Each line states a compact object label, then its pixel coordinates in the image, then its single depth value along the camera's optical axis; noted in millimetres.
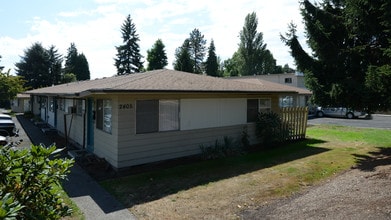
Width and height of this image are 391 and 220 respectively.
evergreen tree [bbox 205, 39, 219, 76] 61362
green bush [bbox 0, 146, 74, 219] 3496
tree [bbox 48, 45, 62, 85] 51284
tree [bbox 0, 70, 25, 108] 31562
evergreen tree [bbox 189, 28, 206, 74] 67188
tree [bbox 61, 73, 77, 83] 51359
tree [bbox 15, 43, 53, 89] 50688
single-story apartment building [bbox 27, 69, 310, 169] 8984
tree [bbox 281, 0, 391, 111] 10578
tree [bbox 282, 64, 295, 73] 74256
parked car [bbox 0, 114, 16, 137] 16000
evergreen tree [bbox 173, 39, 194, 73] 51312
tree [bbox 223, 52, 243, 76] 53031
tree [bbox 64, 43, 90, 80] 63184
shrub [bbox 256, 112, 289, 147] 12586
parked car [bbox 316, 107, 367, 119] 28703
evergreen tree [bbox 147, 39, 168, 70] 58344
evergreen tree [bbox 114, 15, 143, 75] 56844
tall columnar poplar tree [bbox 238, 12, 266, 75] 51438
